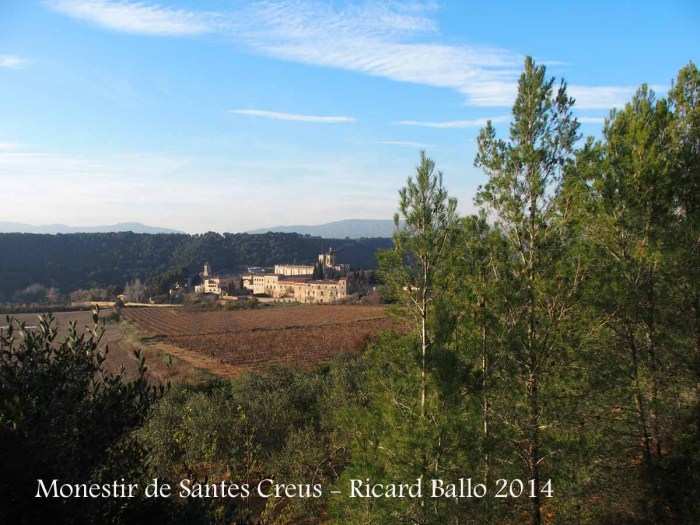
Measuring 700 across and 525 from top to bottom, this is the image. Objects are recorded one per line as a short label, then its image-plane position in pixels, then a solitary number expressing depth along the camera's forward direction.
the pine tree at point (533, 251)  7.03
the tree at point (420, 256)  6.30
